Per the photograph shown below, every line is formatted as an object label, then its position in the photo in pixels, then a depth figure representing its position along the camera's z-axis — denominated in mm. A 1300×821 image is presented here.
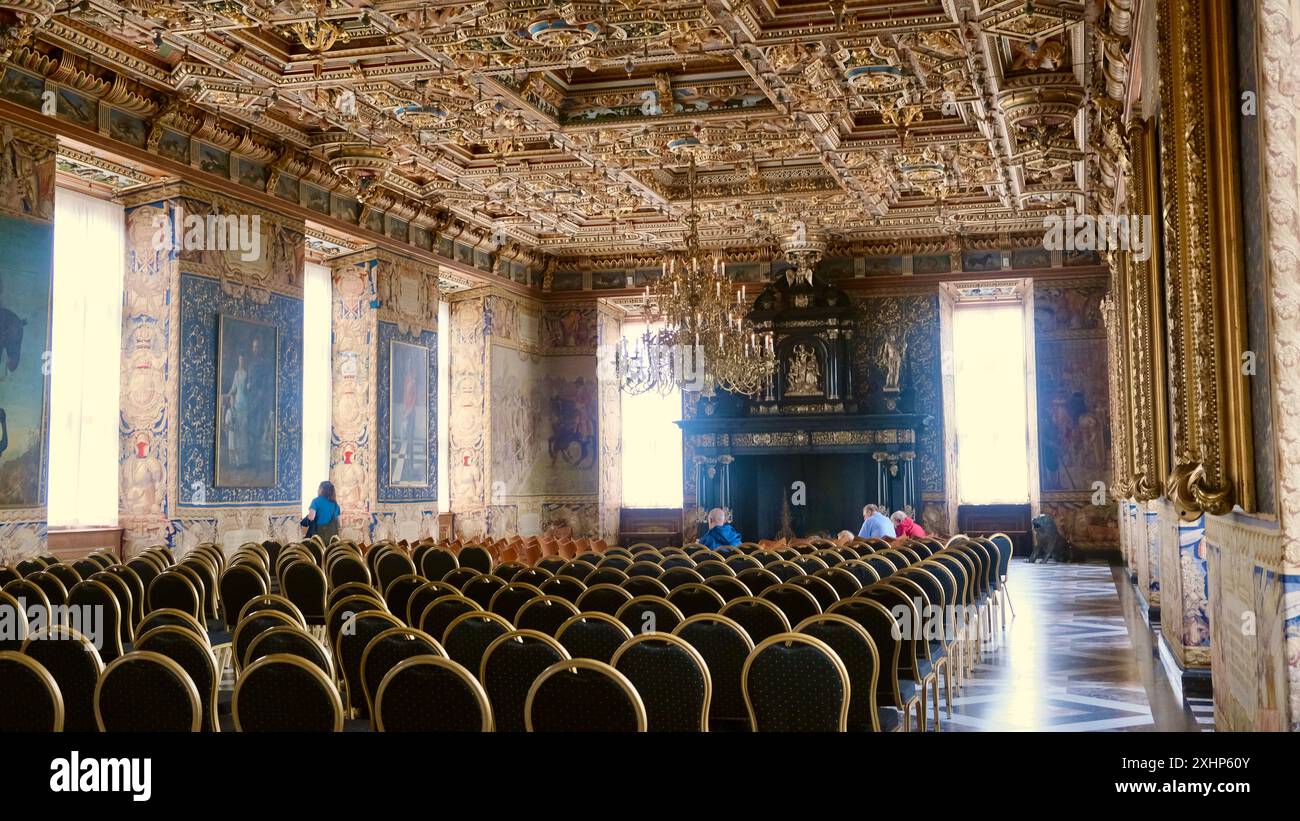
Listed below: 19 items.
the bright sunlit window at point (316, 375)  18312
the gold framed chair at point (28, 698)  4406
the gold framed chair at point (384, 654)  5195
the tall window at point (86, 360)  13680
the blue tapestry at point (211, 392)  14133
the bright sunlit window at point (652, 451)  25594
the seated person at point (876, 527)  15633
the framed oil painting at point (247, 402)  14727
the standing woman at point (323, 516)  14766
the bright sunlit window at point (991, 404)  23562
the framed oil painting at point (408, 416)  18750
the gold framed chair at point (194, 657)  4984
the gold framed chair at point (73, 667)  5051
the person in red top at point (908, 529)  16156
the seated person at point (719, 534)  13924
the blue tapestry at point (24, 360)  11531
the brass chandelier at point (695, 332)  14414
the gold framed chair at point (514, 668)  4914
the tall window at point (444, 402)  22203
